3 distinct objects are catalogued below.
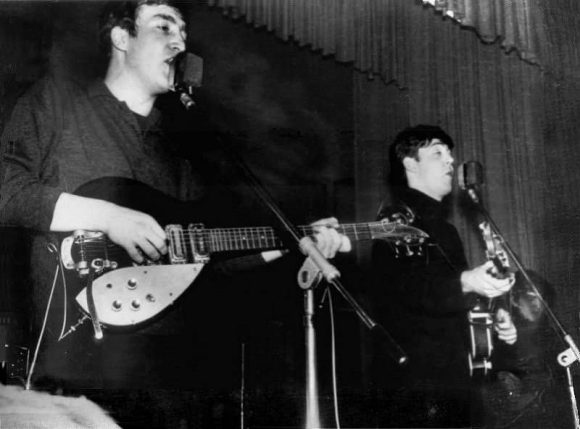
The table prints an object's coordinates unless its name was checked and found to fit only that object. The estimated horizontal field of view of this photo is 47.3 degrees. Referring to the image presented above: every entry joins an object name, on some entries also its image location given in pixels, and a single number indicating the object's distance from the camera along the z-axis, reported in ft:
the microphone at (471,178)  10.68
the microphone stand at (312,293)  9.80
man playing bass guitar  9.83
